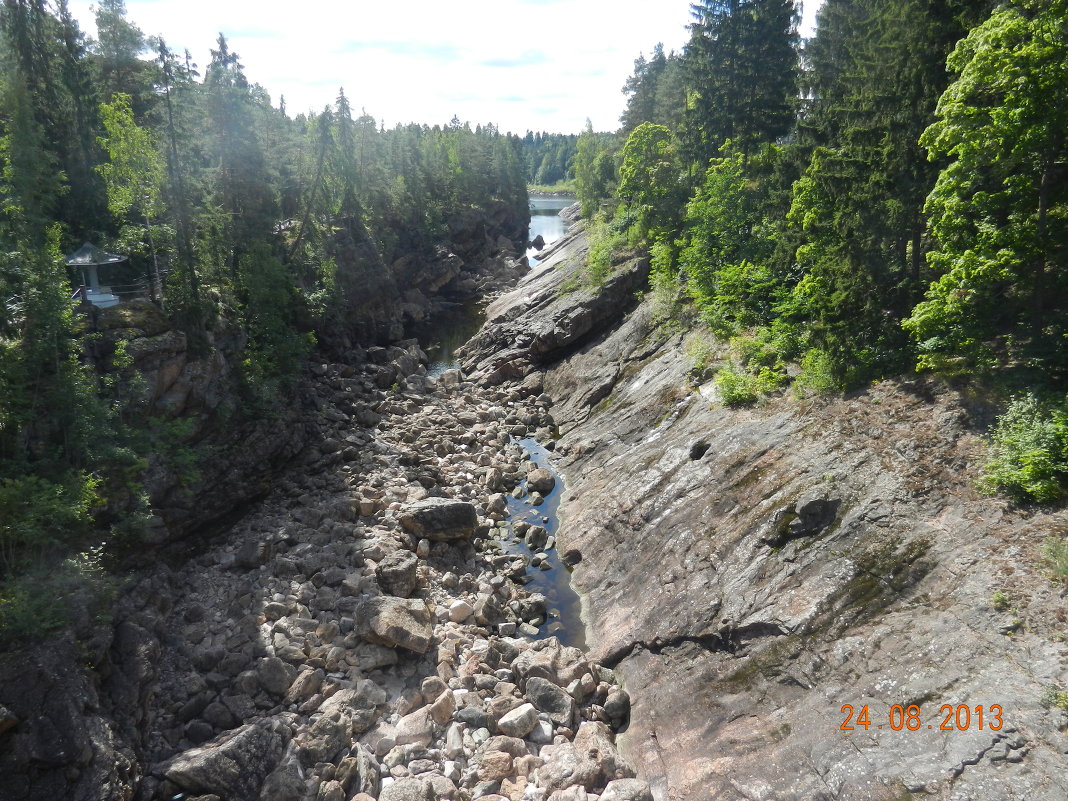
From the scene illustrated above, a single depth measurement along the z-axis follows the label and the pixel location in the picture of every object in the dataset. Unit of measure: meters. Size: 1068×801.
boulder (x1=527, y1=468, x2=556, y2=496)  25.83
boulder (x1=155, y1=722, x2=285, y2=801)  12.02
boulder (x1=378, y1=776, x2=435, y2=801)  12.17
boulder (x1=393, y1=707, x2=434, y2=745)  14.07
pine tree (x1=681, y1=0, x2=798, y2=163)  32.09
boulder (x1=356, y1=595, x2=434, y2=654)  16.22
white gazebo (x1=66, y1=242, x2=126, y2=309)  22.02
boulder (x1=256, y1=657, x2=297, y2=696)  14.97
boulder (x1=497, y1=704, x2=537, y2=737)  14.24
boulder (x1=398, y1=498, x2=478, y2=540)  21.50
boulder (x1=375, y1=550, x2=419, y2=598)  18.62
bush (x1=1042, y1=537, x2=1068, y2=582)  9.62
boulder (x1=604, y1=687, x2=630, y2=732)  14.95
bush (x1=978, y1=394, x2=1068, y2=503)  10.70
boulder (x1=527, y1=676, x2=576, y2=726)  14.67
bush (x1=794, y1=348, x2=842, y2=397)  17.38
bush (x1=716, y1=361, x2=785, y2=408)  19.84
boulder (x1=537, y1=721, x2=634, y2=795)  12.74
